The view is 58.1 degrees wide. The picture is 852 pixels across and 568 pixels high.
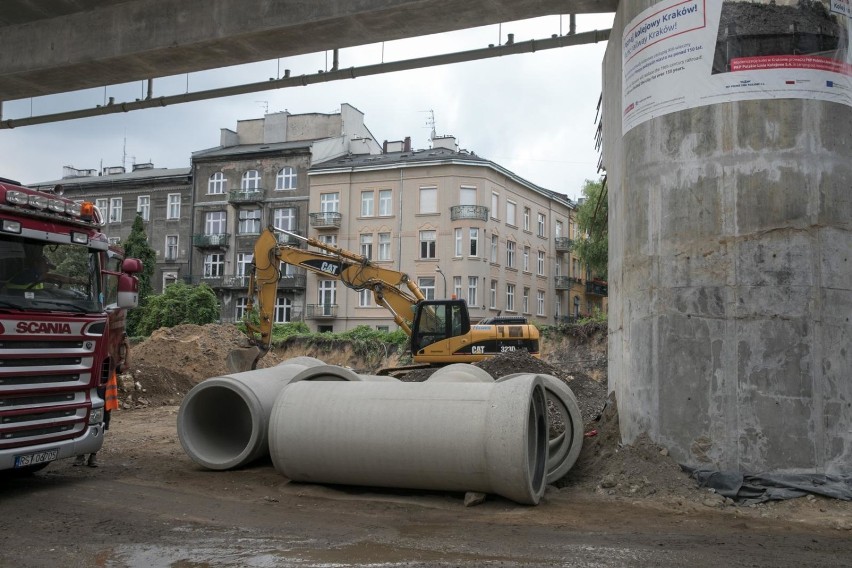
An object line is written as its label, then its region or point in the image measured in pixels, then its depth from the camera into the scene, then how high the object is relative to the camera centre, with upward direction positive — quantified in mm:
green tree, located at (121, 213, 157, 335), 48397 +5061
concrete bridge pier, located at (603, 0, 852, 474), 7941 +507
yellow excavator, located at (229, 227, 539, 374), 19234 +671
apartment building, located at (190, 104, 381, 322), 52500 +9933
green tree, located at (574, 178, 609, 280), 47562 +6098
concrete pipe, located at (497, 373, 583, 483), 9094 -1144
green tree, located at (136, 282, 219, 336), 44438 +1323
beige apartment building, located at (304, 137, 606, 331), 48000 +7035
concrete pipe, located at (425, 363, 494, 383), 11062 -593
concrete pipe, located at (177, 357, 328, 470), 9906 -1204
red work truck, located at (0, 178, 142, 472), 7957 +30
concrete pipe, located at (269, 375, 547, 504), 7809 -1088
